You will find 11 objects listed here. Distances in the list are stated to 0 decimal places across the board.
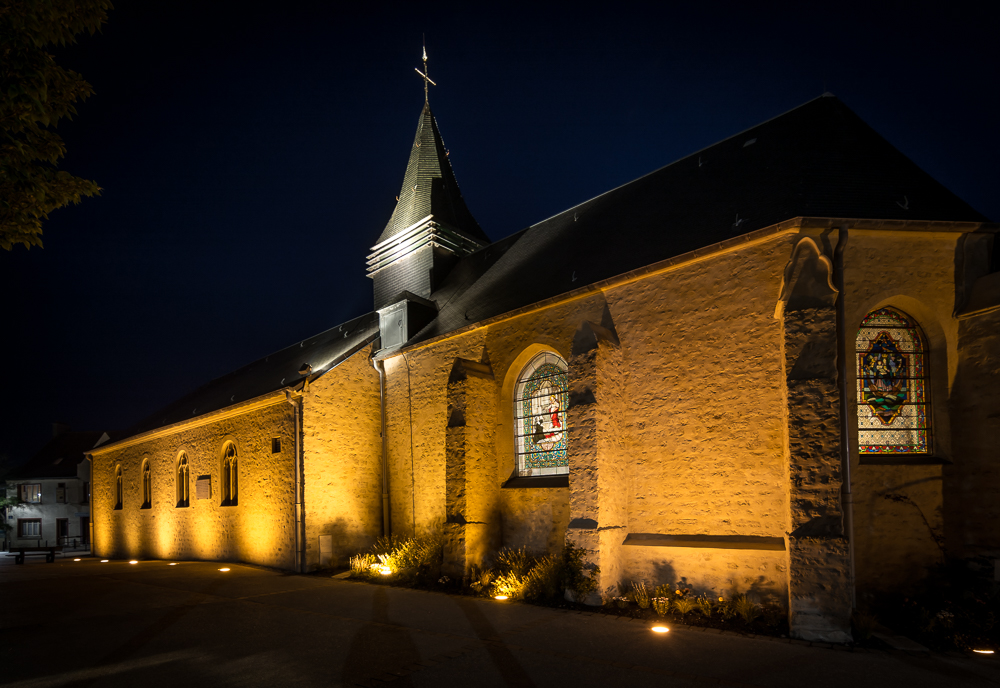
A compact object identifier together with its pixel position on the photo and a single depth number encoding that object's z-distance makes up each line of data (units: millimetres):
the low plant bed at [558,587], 7594
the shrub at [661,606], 8045
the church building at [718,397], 7680
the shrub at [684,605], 7977
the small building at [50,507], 36000
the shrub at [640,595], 8297
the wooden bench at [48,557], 20369
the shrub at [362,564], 12336
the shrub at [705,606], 7816
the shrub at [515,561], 10062
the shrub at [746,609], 7492
